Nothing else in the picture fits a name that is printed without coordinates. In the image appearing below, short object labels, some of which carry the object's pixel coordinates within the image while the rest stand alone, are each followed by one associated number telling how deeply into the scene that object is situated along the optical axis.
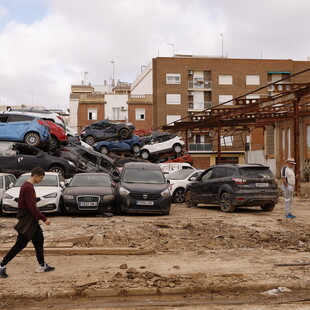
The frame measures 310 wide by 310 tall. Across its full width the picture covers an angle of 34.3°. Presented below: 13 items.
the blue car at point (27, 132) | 21.73
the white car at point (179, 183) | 21.47
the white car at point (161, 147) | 31.98
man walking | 7.30
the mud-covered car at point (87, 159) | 22.36
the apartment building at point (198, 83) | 67.00
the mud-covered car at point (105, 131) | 31.05
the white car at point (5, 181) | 16.50
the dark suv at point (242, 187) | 16.09
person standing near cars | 14.39
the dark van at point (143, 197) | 15.56
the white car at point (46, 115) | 25.19
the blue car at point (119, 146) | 30.19
